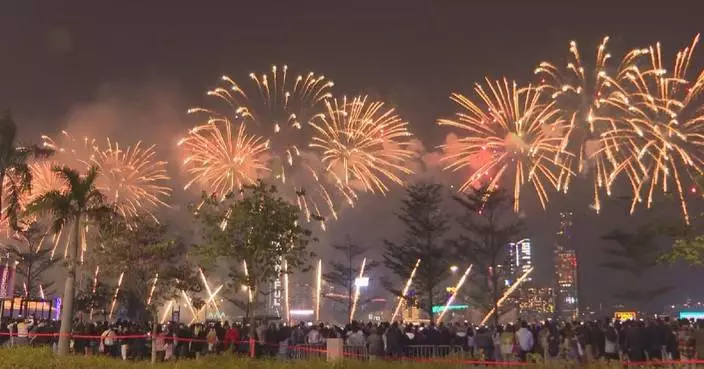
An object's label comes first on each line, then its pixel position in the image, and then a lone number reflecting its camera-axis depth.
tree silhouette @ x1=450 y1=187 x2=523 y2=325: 45.06
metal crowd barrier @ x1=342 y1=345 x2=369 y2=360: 20.80
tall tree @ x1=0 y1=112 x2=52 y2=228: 23.05
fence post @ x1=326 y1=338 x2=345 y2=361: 15.77
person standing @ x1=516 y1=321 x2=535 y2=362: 20.39
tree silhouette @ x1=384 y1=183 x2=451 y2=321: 46.38
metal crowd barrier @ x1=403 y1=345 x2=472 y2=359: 22.04
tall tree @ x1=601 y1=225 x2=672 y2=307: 46.03
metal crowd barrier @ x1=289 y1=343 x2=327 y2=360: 19.61
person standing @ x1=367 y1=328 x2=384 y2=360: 20.95
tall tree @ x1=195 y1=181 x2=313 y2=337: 20.61
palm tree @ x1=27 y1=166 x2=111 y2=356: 19.36
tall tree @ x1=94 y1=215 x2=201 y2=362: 25.17
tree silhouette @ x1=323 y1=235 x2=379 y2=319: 57.19
